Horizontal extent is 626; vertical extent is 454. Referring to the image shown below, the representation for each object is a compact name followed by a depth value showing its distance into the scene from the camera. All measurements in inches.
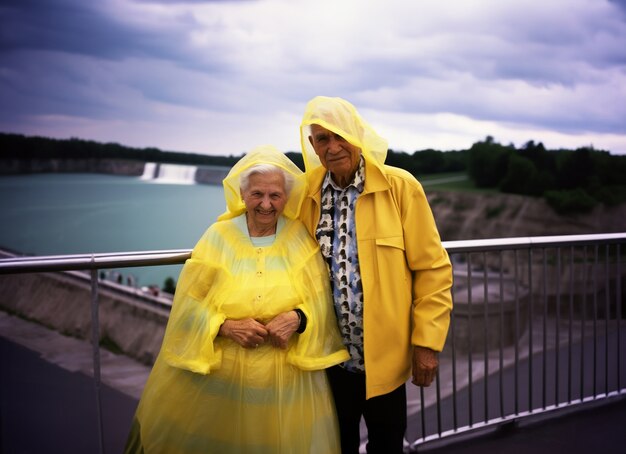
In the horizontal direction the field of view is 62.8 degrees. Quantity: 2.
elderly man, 62.5
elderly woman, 60.3
